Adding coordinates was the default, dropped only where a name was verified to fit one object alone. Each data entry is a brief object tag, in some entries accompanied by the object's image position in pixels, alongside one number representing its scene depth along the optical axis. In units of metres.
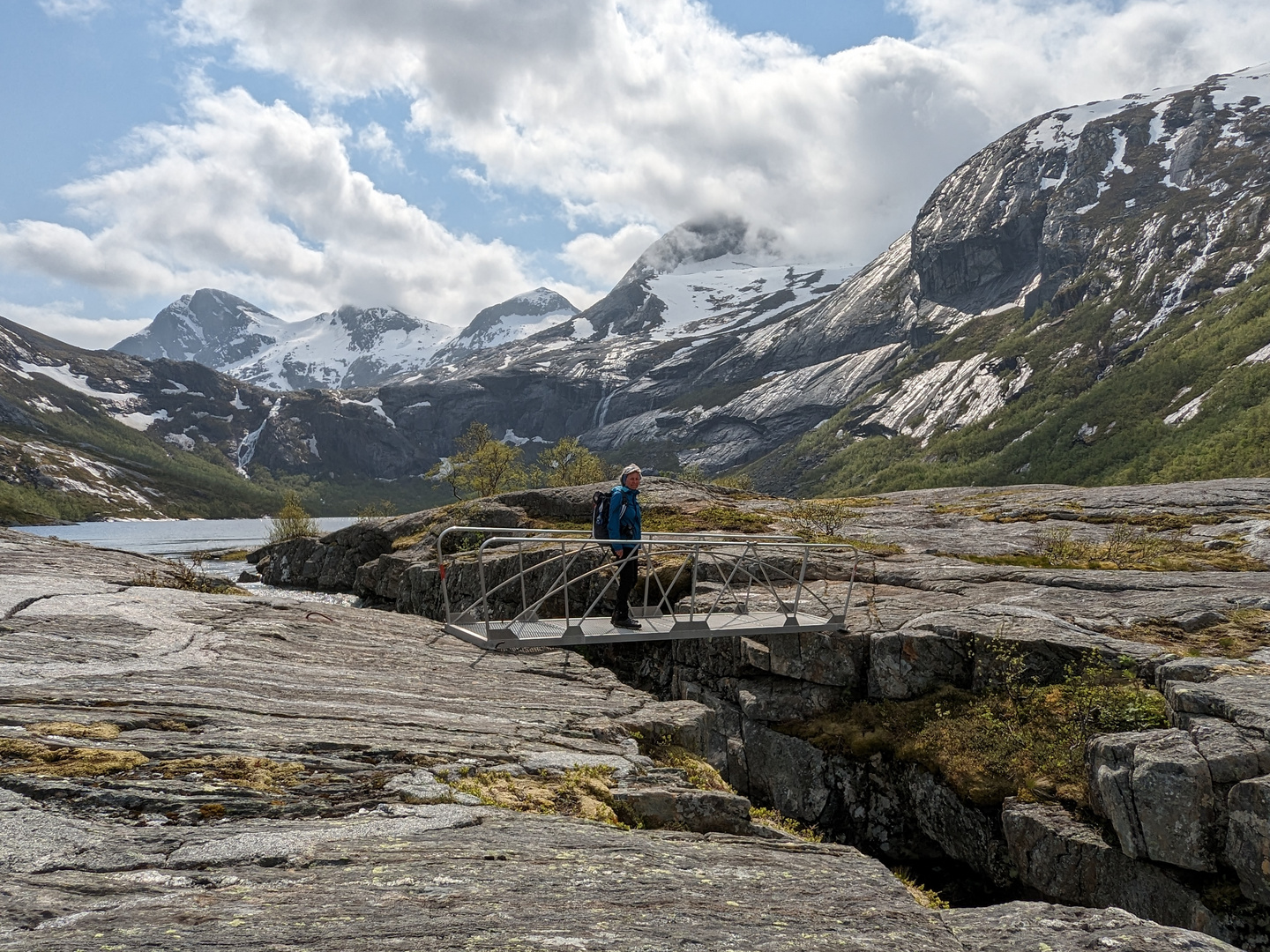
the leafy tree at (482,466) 76.56
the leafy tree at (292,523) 77.50
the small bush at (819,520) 36.56
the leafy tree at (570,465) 85.88
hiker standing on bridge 16.64
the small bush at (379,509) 79.62
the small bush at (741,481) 84.95
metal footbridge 16.61
